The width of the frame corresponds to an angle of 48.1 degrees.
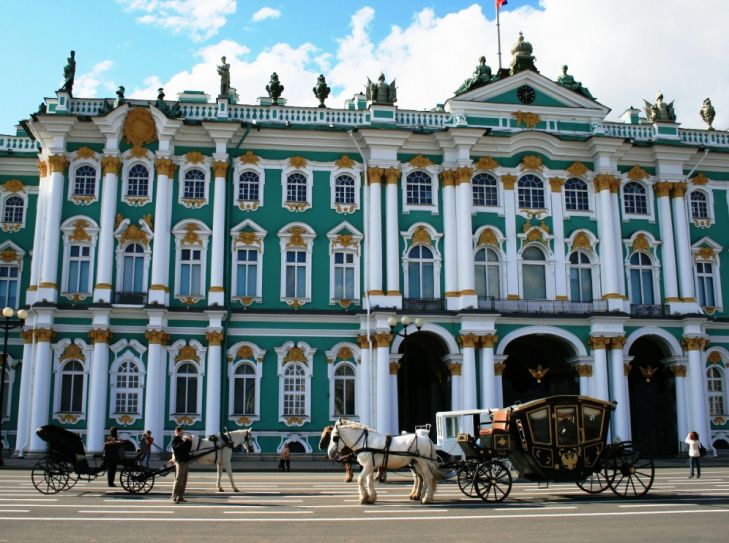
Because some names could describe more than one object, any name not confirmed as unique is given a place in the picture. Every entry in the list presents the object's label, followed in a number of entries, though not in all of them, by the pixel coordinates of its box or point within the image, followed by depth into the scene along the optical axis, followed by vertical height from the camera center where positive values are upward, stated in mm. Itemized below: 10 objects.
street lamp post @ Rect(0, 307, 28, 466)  29969 +3588
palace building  36750 +7416
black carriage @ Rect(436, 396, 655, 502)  19156 -649
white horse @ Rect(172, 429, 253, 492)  21062 -684
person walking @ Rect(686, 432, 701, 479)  26094 -1012
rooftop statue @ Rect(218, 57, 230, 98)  40875 +17013
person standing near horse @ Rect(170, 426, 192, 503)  18766 -910
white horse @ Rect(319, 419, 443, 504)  18609 -721
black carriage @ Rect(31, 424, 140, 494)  20203 -911
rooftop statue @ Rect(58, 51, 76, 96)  38906 +16616
